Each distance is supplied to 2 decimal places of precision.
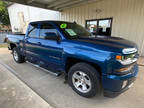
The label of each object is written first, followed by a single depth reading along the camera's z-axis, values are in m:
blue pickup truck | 1.64
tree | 19.27
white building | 9.84
